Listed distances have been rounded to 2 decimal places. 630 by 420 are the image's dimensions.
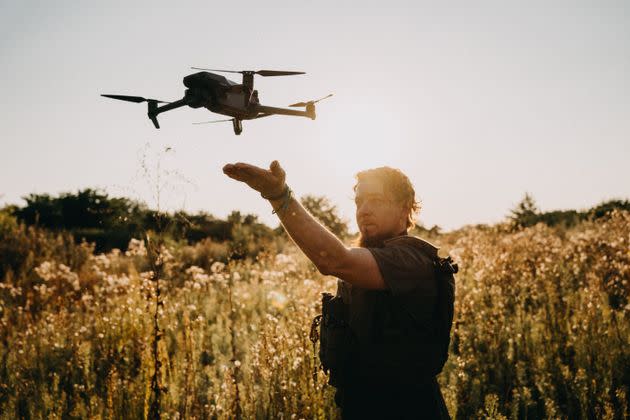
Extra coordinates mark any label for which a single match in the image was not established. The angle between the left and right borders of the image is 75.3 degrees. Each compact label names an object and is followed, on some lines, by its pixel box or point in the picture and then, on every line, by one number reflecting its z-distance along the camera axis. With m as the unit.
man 1.57
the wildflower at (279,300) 5.71
